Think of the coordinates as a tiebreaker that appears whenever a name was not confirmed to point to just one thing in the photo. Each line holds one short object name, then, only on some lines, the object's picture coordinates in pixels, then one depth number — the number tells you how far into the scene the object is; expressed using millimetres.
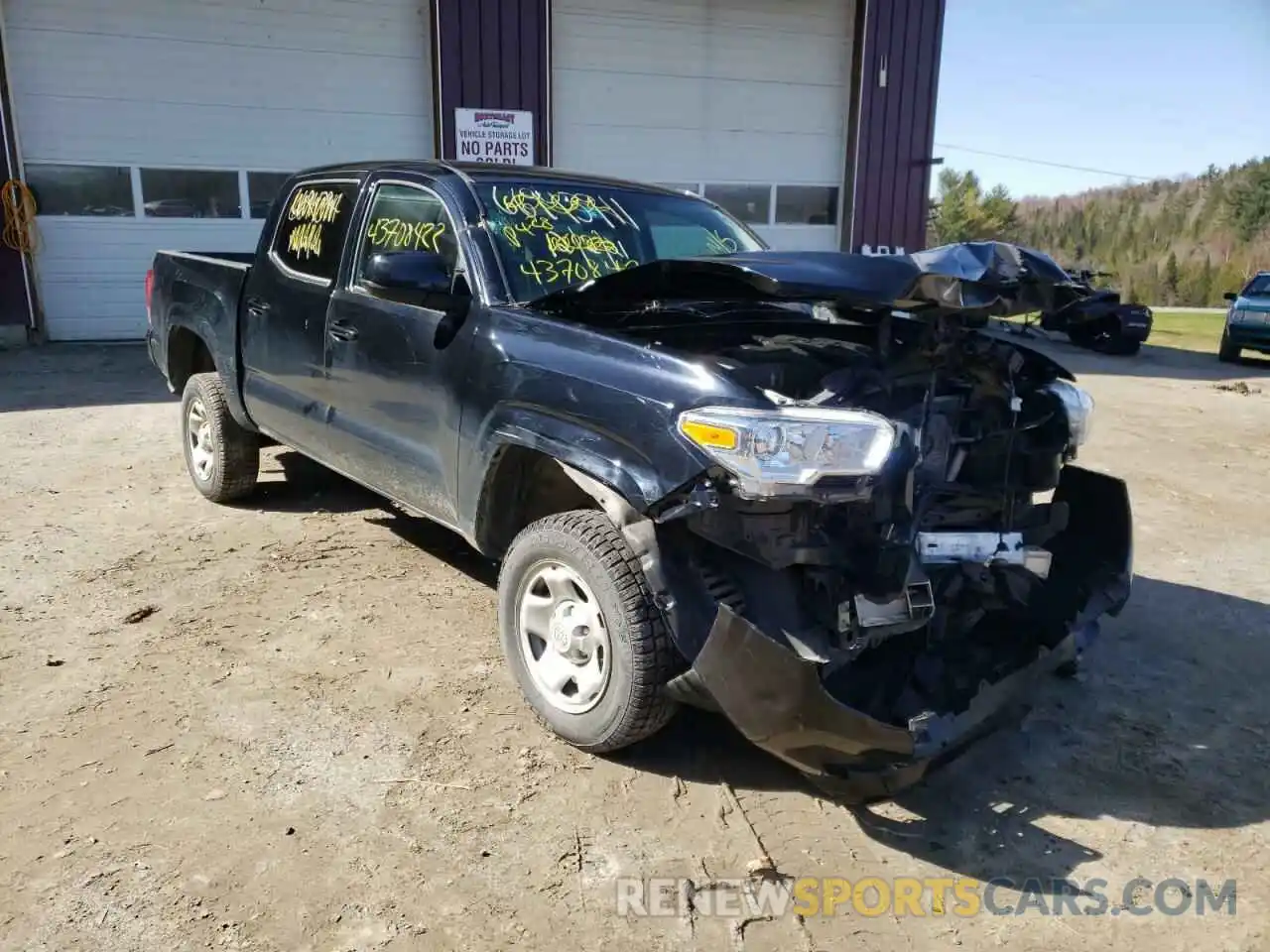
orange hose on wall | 11500
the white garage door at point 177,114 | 11719
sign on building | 13227
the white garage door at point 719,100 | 13938
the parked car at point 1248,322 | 13922
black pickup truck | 2619
